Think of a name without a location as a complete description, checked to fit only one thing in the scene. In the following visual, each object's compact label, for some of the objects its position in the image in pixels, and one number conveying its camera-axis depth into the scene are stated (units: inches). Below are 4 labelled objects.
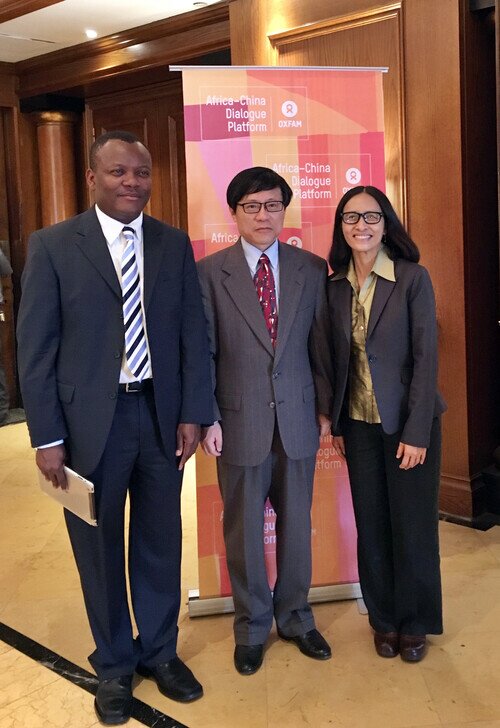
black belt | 86.2
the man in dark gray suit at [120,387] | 83.4
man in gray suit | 95.5
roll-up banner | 107.3
